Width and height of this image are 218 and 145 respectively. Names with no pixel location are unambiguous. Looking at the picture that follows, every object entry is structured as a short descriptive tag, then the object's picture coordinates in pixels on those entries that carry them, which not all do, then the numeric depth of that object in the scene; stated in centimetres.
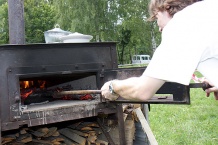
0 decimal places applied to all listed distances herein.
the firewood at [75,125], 320
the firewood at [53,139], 300
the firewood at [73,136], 299
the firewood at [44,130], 295
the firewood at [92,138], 301
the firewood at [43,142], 293
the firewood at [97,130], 316
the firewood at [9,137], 277
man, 132
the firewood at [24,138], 285
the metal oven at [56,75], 246
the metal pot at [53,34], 324
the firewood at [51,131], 298
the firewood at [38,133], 293
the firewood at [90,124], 314
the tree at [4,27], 2224
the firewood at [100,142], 306
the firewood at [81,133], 306
